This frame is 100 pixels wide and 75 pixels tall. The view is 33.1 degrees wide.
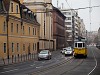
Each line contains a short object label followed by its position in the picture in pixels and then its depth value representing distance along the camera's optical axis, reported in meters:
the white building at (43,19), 45.64
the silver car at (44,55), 27.56
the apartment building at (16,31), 27.83
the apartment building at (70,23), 99.99
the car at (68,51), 36.59
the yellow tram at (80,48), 29.64
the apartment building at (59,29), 61.38
